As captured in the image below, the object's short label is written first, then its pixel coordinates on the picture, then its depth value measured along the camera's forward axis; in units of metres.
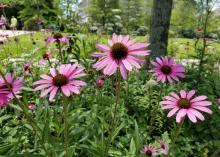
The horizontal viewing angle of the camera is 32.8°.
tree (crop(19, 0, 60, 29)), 19.74
